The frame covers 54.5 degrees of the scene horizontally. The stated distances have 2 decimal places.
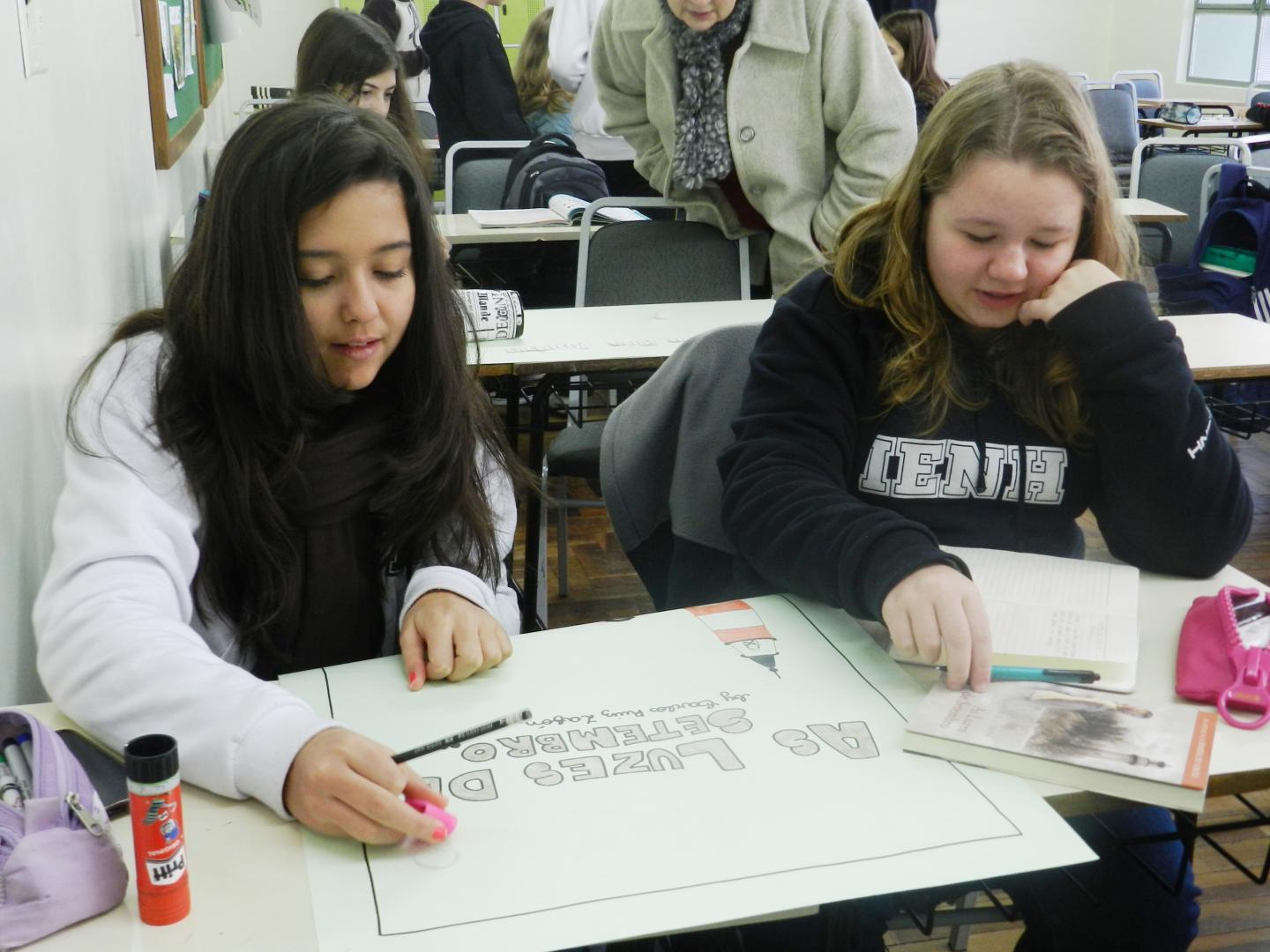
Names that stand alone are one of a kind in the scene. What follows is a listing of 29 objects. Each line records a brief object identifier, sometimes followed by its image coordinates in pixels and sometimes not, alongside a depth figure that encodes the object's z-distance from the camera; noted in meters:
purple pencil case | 0.70
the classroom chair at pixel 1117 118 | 6.85
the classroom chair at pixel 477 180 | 4.28
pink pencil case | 0.96
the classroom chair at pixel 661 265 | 2.83
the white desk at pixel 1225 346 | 2.11
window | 8.84
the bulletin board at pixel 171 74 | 2.61
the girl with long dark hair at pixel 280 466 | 0.94
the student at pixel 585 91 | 4.52
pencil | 0.90
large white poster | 0.74
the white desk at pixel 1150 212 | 3.85
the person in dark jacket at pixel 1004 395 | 1.23
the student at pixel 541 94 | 4.92
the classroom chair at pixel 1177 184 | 4.40
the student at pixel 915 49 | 4.45
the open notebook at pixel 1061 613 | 1.00
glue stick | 0.69
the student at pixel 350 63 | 3.05
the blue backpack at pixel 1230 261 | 3.59
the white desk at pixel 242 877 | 0.71
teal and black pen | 0.99
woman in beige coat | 2.59
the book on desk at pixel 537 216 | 3.63
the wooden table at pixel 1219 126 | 7.13
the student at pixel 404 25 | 5.01
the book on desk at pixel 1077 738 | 0.86
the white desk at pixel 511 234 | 3.56
